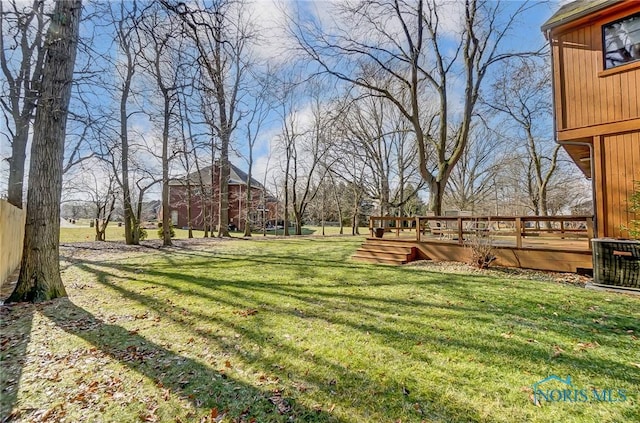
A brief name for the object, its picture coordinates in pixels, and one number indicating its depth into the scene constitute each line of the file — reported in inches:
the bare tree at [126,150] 500.4
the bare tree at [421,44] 424.8
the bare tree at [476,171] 1003.9
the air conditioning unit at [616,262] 202.4
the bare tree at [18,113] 362.0
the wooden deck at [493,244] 258.4
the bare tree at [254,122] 801.6
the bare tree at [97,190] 570.9
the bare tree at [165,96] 462.1
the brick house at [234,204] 1078.4
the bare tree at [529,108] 618.5
